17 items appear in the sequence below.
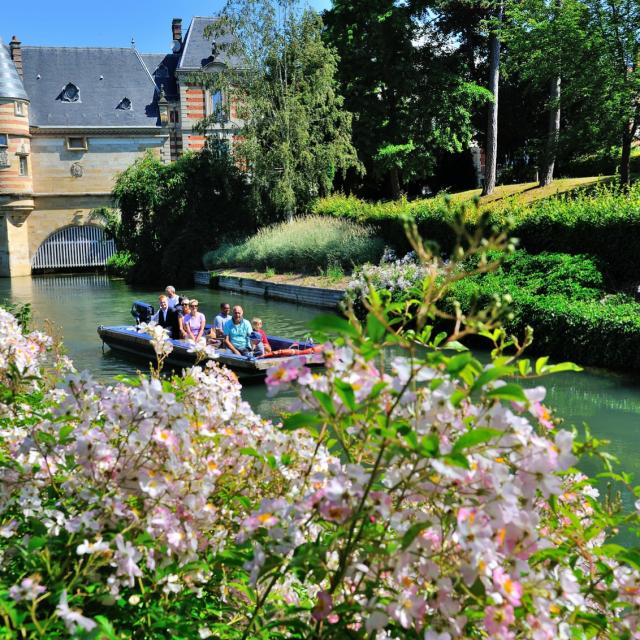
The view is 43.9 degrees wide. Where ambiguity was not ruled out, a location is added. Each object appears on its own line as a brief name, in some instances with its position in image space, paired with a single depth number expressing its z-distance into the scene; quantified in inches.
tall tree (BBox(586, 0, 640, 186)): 737.0
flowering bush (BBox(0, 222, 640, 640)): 71.1
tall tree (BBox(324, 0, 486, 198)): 1178.0
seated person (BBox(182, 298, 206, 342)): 534.3
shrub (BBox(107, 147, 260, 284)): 1224.2
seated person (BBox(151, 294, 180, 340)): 554.6
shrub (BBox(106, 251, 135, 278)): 1355.2
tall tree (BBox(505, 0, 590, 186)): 755.4
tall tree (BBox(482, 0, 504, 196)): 1053.8
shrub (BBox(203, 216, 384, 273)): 936.9
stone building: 1457.9
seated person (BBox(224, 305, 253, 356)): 503.8
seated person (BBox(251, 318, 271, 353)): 505.4
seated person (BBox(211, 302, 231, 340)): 514.0
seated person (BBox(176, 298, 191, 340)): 542.9
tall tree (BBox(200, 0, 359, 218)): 1094.4
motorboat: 473.1
